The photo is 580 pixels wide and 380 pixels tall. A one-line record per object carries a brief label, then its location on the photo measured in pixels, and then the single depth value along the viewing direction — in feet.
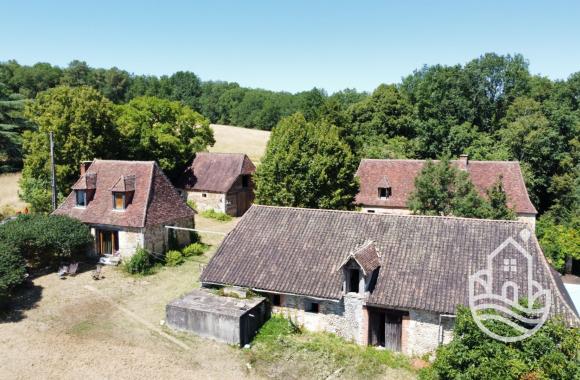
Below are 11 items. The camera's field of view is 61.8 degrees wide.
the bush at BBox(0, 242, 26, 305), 76.95
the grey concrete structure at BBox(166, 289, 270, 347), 68.39
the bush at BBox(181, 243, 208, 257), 108.06
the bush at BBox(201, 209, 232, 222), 150.71
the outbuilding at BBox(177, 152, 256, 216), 156.15
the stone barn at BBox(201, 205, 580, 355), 65.46
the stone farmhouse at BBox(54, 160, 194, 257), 102.53
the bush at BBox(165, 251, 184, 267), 102.75
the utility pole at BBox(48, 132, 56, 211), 117.39
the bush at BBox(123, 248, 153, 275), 97.45
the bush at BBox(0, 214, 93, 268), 92.32
